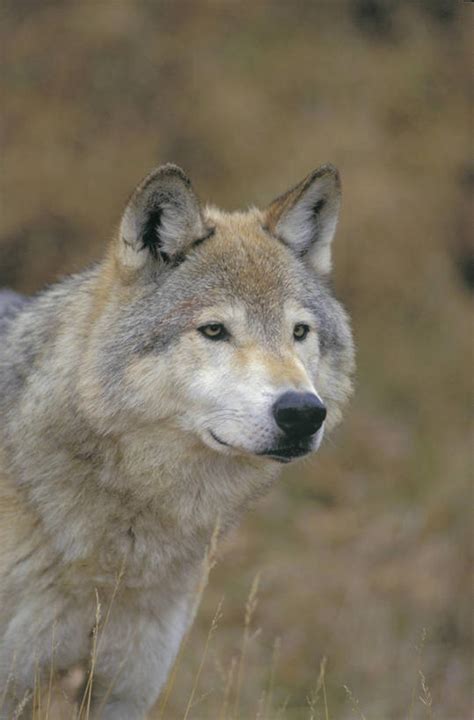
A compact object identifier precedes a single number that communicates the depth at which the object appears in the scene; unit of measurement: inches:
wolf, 323.0
